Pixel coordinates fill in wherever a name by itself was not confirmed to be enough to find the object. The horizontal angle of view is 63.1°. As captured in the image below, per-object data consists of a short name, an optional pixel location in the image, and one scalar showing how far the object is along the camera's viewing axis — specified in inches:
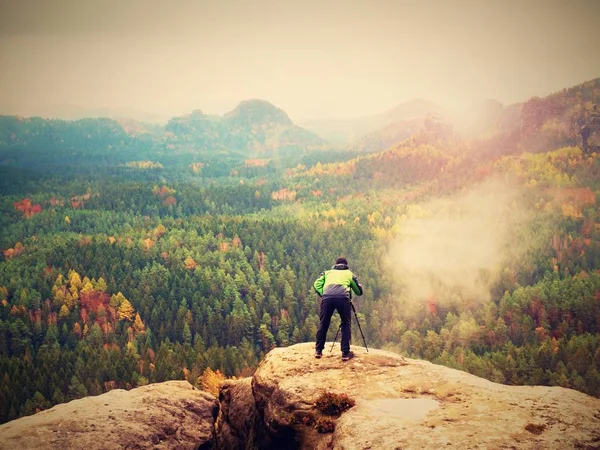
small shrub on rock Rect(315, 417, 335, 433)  874.1
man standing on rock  1031.0
